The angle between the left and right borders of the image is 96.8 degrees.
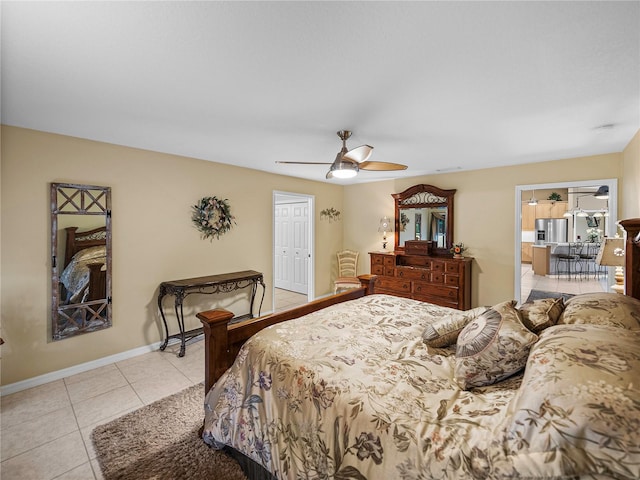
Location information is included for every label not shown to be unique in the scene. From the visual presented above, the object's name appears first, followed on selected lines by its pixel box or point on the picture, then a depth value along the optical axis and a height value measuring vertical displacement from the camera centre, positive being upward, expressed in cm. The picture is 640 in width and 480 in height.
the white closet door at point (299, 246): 596 -21
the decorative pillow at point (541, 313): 148 -41
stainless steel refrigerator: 677 +21
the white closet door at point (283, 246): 650 -22
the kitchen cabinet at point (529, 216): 728 +59
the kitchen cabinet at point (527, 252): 732 -36
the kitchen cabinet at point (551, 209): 693 +73
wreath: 386 +27
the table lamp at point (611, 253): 229 -11
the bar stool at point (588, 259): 625 -45
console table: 334 -66
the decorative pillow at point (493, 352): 129 -54
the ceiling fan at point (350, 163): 240 +70
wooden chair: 588 -56
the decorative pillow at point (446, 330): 171 -56
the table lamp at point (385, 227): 545 +20
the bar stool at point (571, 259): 644 -47
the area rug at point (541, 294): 497 -102
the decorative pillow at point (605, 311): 130 -35
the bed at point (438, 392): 83 -67
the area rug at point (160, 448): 174 -144
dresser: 435 -65
